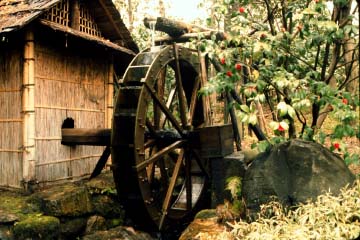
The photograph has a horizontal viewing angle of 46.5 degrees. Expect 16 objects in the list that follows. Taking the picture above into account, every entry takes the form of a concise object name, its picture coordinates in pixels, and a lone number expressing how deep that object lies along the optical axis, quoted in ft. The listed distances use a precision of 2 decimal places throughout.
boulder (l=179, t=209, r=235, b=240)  18.17
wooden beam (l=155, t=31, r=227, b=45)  23.79
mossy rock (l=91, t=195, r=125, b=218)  27.84
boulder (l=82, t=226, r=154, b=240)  24.54
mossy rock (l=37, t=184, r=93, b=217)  24.72
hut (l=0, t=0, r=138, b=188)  26.37
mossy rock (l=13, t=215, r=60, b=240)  22.49
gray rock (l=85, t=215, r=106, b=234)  26.58
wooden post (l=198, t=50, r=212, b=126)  28.41
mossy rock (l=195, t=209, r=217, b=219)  22.03
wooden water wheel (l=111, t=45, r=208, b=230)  24.26
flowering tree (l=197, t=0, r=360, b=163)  16.24
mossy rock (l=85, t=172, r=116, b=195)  28.40
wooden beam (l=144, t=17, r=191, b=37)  27.94
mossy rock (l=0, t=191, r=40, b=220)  23.13
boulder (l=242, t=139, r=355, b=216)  18.49
